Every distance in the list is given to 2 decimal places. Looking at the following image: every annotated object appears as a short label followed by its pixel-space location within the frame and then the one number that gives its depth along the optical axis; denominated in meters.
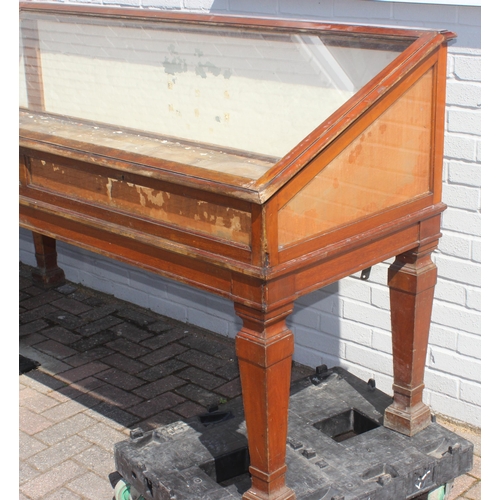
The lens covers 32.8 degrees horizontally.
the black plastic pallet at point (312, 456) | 2.73
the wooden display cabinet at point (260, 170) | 2.33
